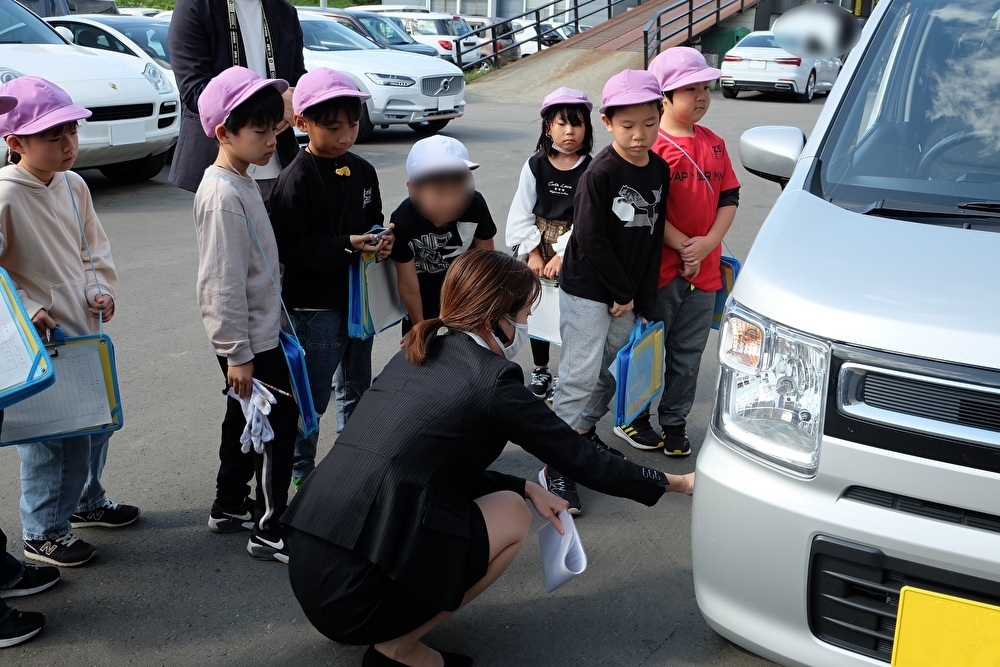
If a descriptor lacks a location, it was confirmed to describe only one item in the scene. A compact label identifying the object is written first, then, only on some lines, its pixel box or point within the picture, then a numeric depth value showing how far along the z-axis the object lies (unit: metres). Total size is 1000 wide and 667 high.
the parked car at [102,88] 8.20
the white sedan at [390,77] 12.74
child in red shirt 3.84
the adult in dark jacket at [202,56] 3.80
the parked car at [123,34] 10.87
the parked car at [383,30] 16.61
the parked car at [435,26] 25.32
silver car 1.98
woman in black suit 2.41
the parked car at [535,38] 25.49
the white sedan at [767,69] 18.97
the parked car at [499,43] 23.27
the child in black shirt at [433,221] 3.55
